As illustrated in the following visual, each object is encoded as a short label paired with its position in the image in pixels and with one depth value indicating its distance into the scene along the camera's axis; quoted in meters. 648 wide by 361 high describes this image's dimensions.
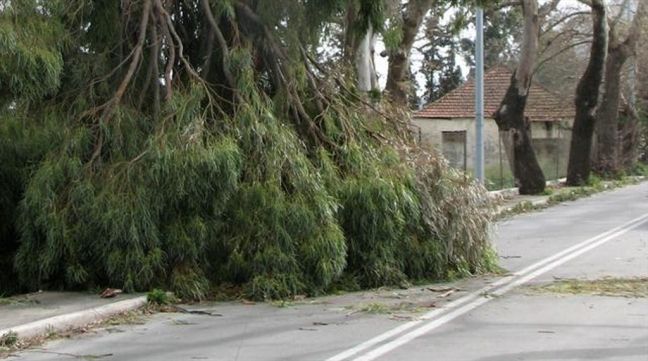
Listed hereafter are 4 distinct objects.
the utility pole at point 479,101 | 25.98
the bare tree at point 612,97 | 40.09
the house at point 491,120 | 47.84
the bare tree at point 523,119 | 30.36
